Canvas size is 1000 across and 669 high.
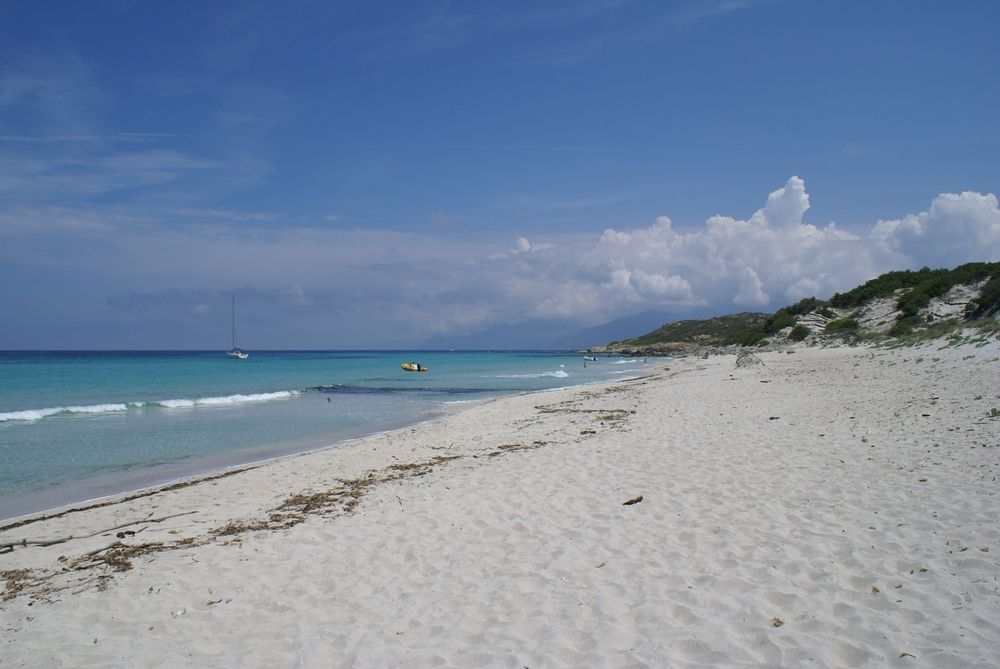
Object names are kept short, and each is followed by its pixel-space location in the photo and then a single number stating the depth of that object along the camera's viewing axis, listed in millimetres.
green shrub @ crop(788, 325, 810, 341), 47903
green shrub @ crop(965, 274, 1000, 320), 31062
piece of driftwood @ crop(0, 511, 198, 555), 7566
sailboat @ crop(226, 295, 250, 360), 114562
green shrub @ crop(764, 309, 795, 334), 53906
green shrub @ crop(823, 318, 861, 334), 43125
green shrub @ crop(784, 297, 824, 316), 55938
